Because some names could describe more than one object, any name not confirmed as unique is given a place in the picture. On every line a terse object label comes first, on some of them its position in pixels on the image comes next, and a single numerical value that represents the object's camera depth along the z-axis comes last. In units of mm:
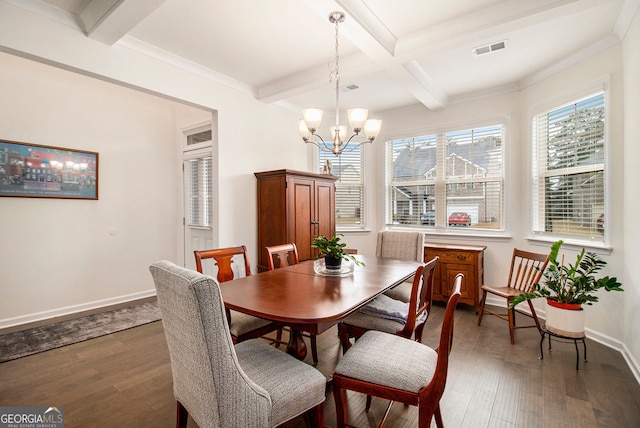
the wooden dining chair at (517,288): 2989
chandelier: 2447
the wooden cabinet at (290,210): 3771
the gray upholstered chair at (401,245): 3266
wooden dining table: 1517
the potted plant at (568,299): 2527
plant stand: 2467
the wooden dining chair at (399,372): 1377
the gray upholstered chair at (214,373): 1146
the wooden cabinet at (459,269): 3838
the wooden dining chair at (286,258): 2590
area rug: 2875
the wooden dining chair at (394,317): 1942
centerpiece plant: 2434
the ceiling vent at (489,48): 2988
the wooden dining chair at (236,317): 2146
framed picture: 3371
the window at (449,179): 4246
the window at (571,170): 3107
